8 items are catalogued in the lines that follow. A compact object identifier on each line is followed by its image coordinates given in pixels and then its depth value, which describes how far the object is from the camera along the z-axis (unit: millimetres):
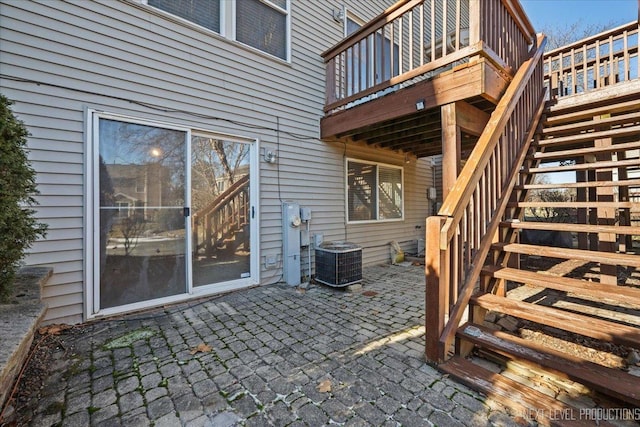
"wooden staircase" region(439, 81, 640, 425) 1706
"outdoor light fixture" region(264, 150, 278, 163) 4277
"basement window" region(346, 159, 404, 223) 5617
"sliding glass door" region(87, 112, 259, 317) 3057
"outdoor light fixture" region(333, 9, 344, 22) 5325
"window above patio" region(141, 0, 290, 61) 3643
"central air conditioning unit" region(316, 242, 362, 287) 4104
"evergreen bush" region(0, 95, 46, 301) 2014
